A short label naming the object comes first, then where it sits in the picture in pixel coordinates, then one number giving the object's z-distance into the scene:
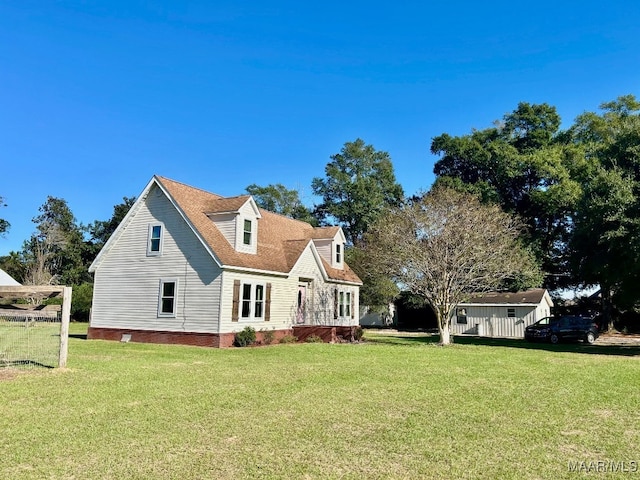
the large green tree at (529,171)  37.69
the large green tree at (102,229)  52.41
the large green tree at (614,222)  19.22
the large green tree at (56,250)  47.91
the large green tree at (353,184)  52.81
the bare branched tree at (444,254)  21.70
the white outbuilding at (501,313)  34.56
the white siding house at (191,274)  20.14
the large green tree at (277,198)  57.97
